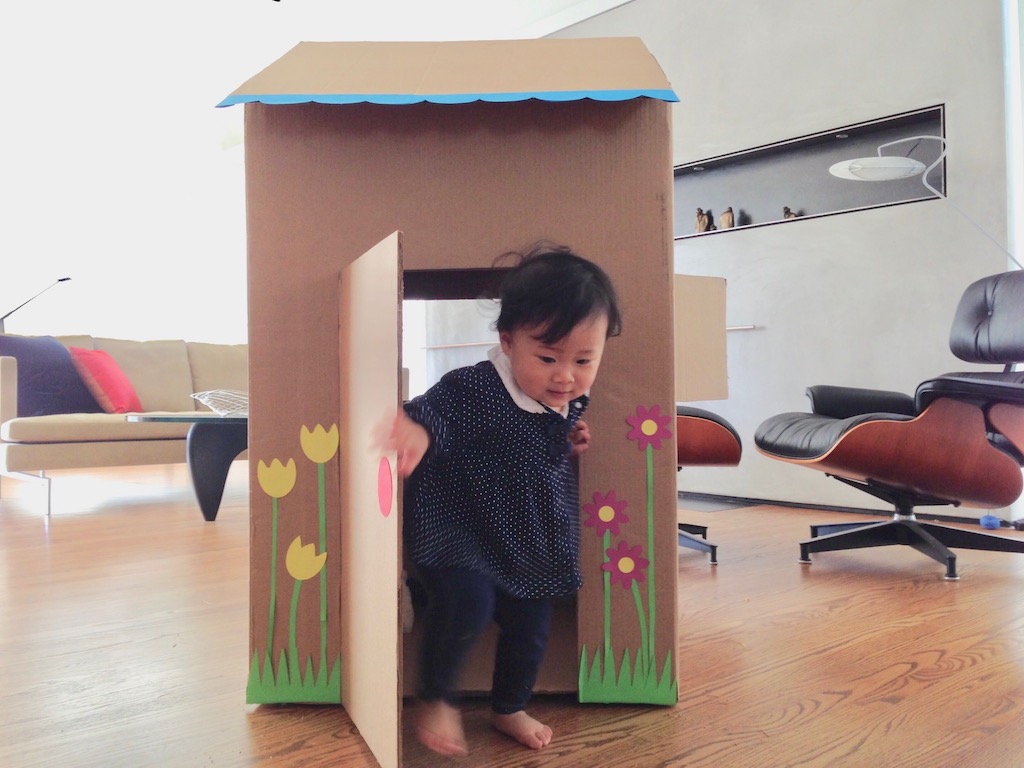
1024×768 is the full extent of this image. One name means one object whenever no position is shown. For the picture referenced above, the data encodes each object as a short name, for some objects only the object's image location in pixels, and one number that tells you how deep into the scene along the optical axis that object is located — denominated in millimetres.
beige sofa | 3400
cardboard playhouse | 1133
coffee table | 3021
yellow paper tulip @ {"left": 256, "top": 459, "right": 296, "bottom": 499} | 1137
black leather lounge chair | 2008
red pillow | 4023
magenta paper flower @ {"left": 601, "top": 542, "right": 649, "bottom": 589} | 1146
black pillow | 3869
